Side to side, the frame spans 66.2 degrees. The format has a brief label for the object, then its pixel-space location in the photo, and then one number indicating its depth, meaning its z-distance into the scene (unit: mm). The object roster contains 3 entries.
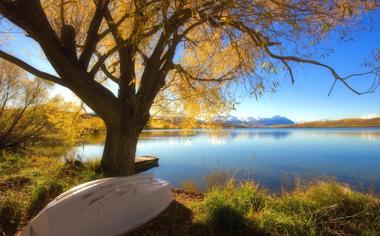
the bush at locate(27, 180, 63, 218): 4766
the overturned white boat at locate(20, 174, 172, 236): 3414
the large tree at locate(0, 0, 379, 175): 4423
